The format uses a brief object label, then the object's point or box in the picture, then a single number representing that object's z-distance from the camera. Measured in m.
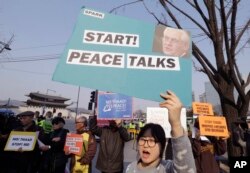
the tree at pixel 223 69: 5.86
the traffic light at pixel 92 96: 12.93
